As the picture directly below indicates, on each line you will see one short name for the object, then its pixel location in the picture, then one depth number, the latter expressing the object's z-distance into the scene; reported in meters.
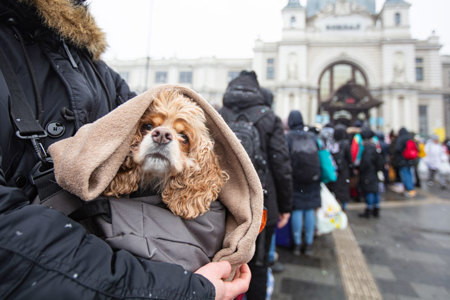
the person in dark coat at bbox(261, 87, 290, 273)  3.43
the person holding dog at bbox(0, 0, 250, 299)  0.68
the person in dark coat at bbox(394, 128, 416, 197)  8.35
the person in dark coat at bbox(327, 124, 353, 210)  5.41
